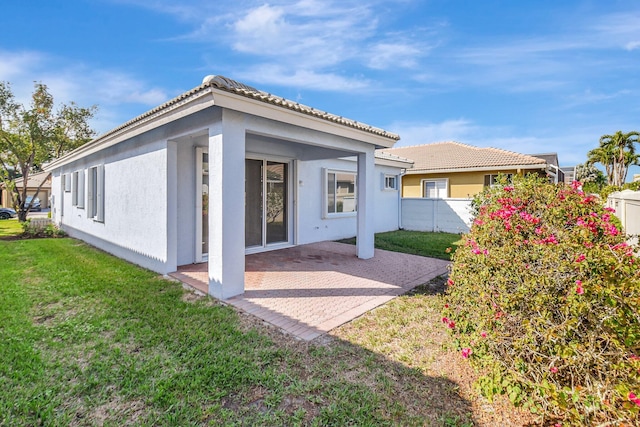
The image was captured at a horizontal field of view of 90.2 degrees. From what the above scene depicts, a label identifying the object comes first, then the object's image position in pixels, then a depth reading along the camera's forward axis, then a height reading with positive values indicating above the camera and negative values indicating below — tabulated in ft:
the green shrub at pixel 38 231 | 53.26 -5.56
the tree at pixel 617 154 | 111.14 +18.04
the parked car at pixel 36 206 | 125.96 -3.16
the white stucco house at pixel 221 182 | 21.17 +1.91
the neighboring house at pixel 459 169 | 68.18 +7.61
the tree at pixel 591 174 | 128.70 +12.93
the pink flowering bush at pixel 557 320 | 8.77 -3.66
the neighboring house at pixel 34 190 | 127.65 +2.37
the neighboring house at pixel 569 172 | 158.96 +18.01
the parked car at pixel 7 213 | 94.99 -4.66
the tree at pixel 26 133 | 70.49 +14.79
